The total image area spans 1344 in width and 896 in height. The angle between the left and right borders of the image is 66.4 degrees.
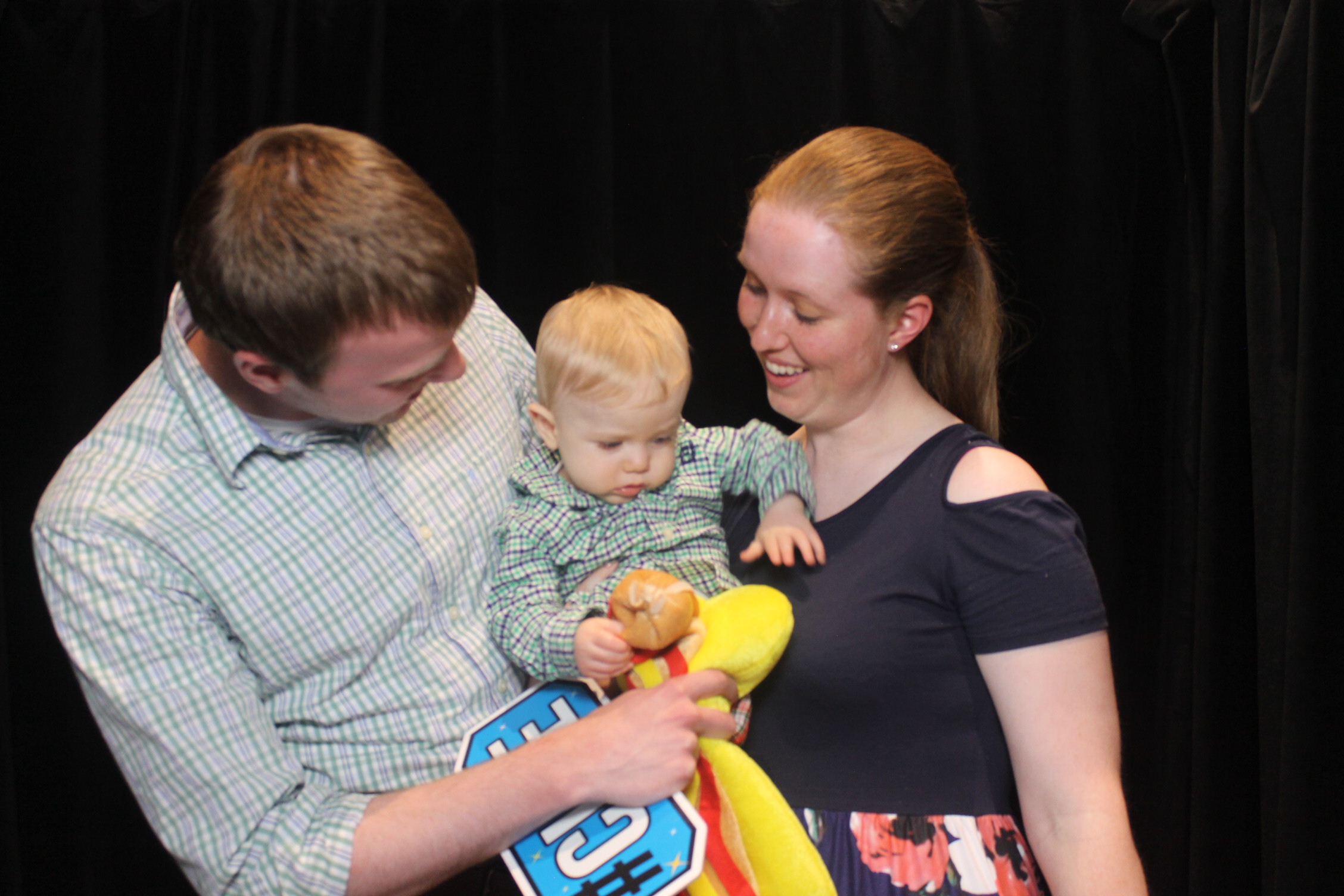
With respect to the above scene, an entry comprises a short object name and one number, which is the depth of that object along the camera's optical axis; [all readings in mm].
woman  1450
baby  1551
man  1290
